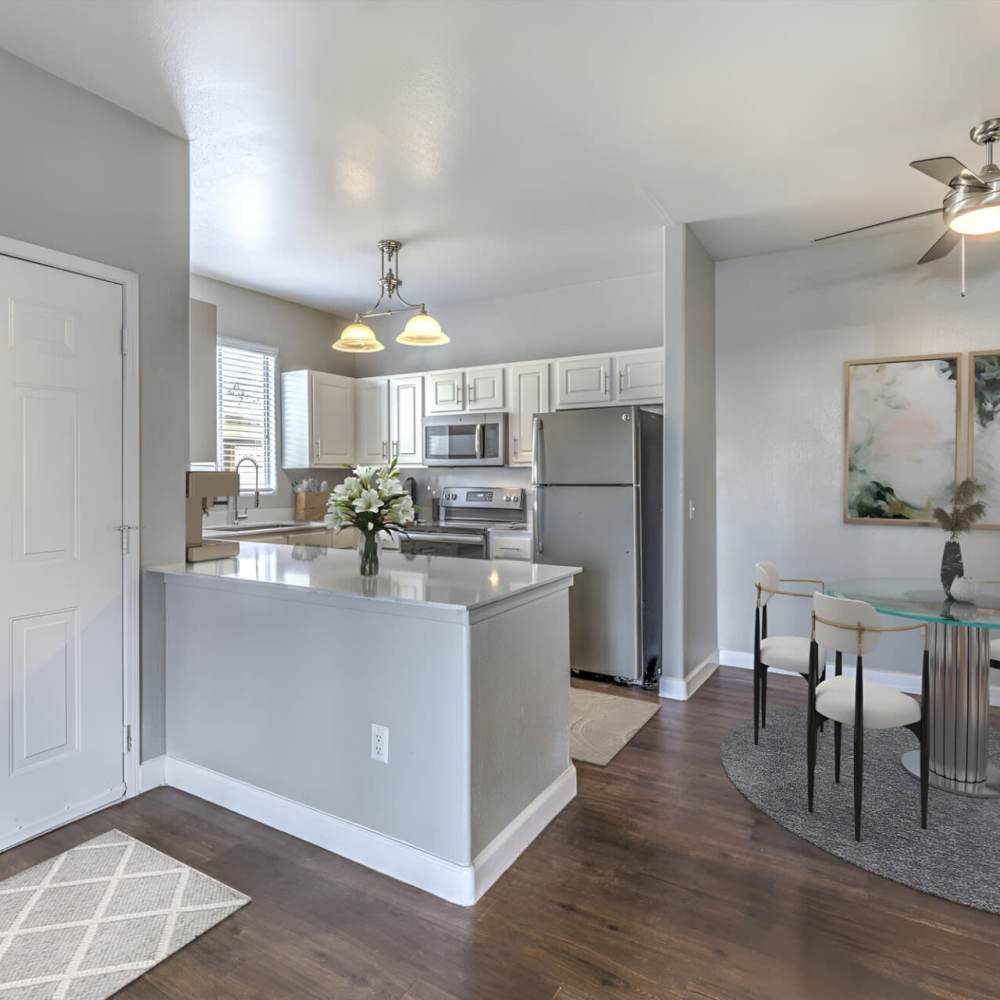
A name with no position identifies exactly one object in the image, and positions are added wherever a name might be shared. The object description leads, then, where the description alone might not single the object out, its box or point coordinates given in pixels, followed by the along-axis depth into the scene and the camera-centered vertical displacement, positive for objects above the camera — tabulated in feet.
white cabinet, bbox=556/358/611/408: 15.38 +2.71
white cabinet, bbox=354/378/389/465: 18.92 +2.11
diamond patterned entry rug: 5.46 -4.17
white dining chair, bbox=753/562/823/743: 9.70 -2.52
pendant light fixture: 12.38 +3.21
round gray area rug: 6.87 -4.12
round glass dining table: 8.57 -2.84
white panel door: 7.43 -0.73
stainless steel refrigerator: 12.99 -0.74
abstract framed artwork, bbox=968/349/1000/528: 11.91 +1.22
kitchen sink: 15.97 -0.94
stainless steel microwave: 16.57 +1.38
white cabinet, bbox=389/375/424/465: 18.22 +2.10
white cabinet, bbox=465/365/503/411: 16.80 +2.76
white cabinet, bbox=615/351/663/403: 14.73 +2.70
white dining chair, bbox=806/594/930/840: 7.59 -2.63
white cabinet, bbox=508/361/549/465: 16.20 +2.32
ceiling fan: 7.50 +3.68
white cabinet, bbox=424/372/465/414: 17.46 +2.75
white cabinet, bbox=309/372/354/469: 17.93 +2.11
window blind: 16.58 +2.21
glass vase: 8.17 -0.83
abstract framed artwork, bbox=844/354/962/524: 12.37 +1.10
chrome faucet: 16.42 -0.36
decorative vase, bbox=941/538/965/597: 8.94 -1.07
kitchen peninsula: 6.49 -2.51
